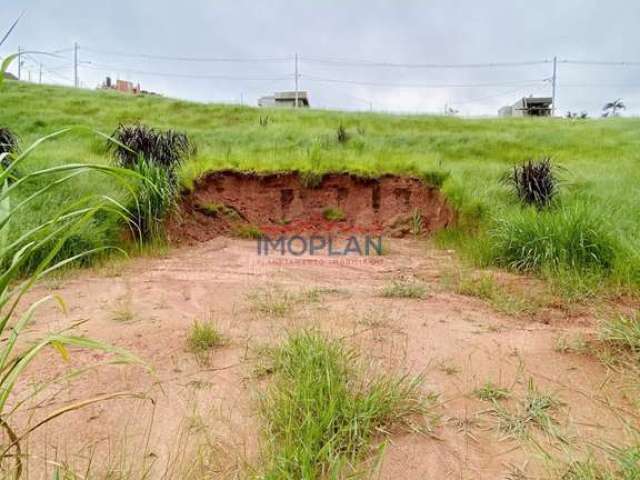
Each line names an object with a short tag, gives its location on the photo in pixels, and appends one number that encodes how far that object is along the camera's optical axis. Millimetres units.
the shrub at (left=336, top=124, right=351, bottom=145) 10213
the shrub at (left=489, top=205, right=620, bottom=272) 3992
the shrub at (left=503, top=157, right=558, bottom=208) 5977
